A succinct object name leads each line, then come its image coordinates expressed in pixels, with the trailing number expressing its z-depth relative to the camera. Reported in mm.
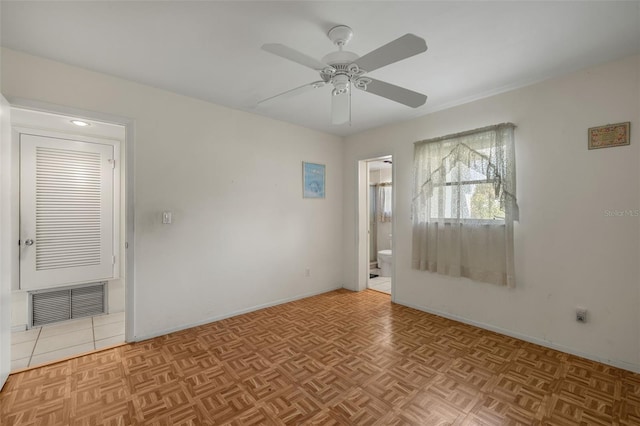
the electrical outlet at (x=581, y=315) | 2388
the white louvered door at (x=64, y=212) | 3088
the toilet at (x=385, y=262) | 5395
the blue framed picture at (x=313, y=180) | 4105
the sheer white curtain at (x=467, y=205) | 2793
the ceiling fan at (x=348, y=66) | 1494
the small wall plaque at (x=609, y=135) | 2205
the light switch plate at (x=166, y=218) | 2849
